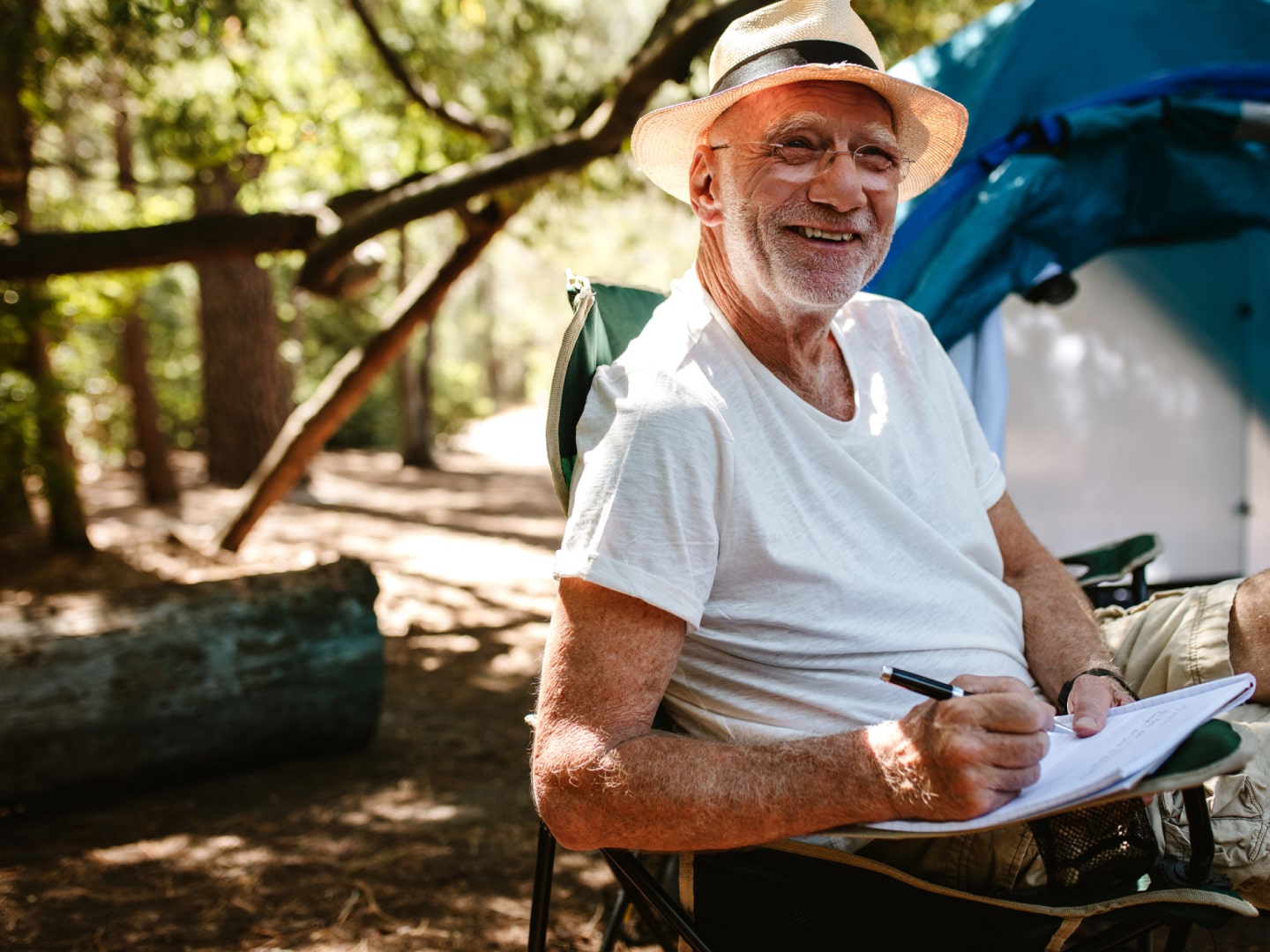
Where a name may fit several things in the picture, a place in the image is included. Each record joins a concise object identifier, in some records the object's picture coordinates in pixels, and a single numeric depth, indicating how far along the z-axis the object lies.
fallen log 3.27
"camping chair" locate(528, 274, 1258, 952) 1.21
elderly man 1.40
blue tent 3.12
